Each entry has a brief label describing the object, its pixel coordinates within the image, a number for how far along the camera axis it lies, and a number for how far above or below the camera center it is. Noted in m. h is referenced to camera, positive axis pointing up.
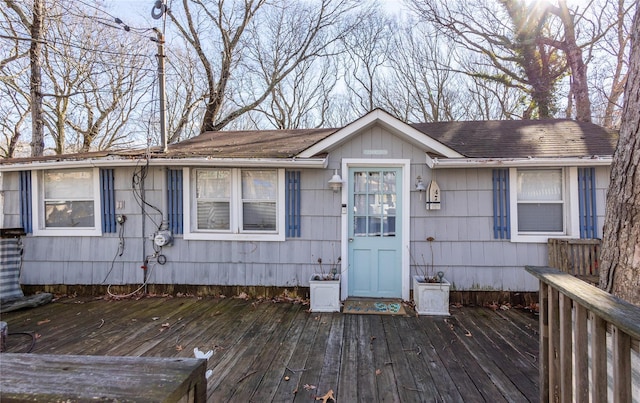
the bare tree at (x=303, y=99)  13.68 +5.03
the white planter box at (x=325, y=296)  4.10 -1.33
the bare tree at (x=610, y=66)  8.99 +4.28
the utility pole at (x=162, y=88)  4.97 +2.04
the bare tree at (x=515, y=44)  9.49 +5.29
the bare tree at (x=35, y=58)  6.66 +3.75
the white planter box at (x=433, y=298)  3.99 -1.35
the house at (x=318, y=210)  4.34 -0.12
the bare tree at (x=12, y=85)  7.10 +3.67
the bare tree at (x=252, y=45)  10.52 +6.08
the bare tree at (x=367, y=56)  12.35 +6.60
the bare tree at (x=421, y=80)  12.45 +5.35
